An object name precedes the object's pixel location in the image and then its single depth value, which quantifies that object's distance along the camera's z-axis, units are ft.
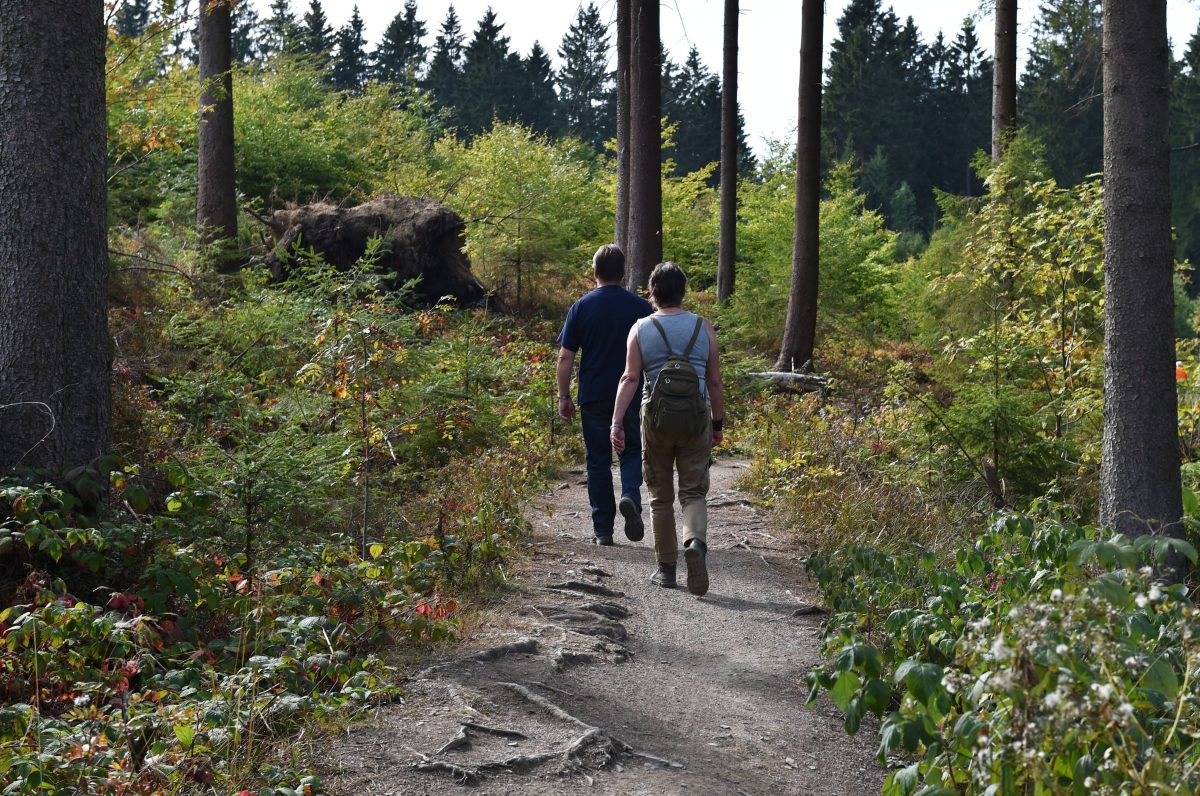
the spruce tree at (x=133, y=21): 235.89
